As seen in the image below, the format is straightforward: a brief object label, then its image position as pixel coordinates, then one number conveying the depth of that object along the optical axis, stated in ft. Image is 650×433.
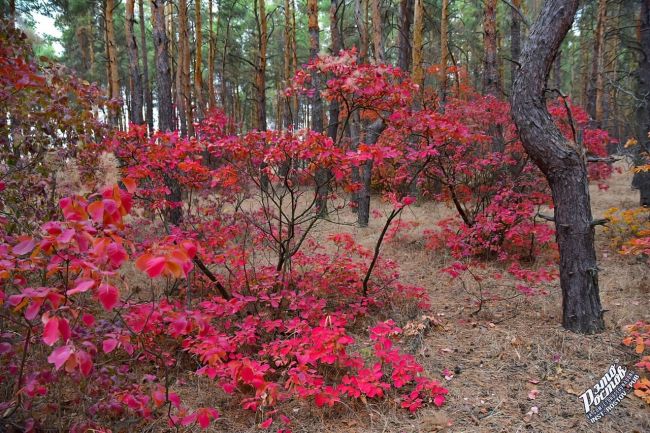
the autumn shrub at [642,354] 9.01
